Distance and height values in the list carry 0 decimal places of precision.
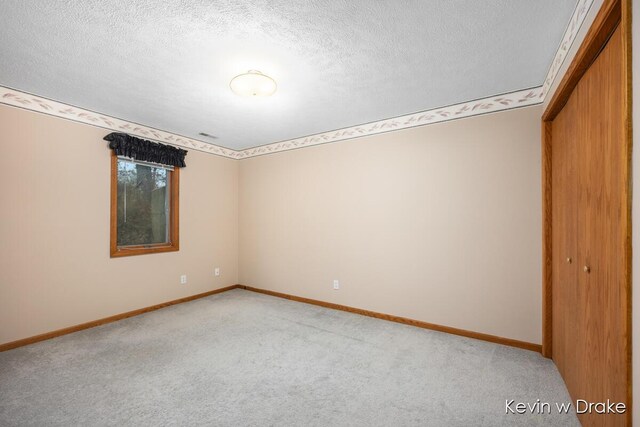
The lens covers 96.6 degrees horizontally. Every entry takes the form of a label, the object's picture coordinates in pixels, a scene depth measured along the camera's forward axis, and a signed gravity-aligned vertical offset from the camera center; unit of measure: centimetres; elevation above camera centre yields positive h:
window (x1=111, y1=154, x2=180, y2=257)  348 +9
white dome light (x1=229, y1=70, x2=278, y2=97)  229 +107
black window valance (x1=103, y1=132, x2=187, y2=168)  334 +81
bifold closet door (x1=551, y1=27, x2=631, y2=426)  124 -14
